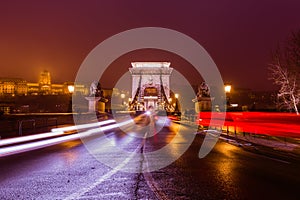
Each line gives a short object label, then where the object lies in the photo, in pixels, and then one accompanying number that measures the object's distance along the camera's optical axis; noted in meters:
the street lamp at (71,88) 27.66
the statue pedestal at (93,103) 36.91
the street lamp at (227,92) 25.38
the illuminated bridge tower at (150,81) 107.31
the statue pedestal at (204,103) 33.90
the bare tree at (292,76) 26.14
